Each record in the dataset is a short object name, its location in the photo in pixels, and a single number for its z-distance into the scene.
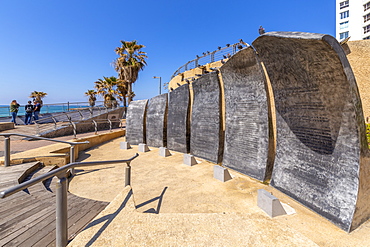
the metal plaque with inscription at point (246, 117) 6.16
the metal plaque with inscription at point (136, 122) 12.53
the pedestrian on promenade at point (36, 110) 13.40
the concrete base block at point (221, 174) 6.10
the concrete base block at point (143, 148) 10.66
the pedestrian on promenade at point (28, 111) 13.54
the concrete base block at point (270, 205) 3.79
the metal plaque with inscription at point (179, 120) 10.04
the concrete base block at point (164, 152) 9.48
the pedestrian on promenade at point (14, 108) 13.12
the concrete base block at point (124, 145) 11.34
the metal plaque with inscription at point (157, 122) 11.45
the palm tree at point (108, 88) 26.08
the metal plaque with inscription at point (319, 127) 3.50
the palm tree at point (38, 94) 24.84
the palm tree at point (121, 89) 25.70
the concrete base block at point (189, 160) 7.92
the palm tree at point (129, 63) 24.52
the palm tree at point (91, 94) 30.58
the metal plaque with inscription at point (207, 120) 8.25
